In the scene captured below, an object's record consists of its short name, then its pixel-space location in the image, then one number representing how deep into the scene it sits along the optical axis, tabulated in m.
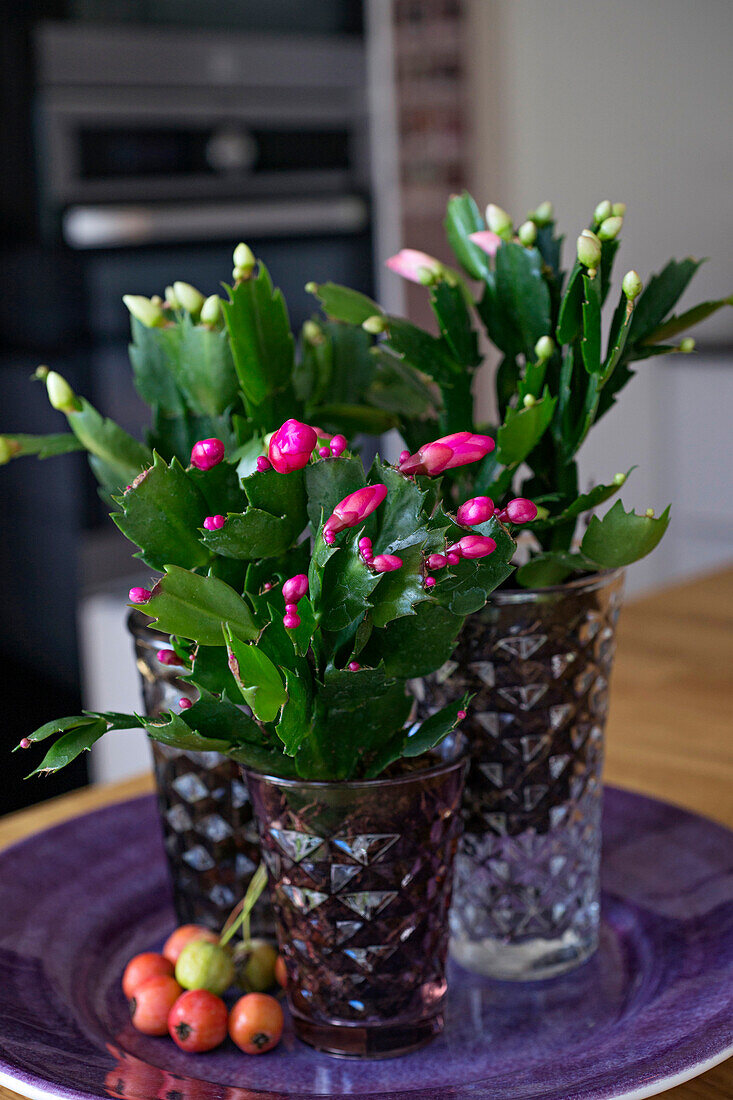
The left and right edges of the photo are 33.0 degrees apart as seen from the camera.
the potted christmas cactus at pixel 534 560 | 0.53
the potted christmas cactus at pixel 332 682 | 0.44
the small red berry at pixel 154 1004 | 0.56
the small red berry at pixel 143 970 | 0.59
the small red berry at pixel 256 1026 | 0.54
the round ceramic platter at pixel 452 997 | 0.49
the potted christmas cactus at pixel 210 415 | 0.53
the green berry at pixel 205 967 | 0.57
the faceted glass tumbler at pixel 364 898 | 0.50
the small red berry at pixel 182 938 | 0.60
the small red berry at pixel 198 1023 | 0.55
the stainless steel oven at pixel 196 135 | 2.00
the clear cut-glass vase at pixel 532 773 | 0.57
